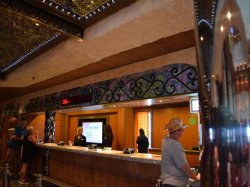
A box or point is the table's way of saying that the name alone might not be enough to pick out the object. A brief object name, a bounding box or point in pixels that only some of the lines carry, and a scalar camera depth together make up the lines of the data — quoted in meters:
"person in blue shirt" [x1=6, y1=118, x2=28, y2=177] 6.00
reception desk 3.29
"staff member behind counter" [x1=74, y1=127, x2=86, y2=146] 5.76
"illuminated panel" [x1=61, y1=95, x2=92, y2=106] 5.09
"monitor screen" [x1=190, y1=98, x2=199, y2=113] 3.09
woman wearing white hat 2.16
